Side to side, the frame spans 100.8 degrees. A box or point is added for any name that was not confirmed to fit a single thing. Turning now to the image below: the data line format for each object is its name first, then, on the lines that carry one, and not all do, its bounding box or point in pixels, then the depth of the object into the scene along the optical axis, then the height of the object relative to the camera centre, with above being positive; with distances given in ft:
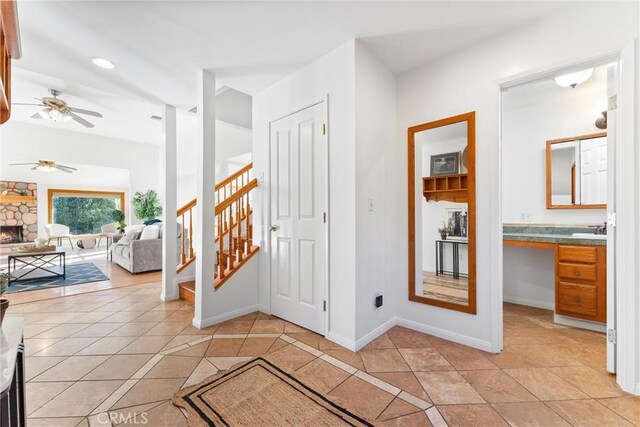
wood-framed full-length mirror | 7.36 -0.07
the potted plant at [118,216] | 23.95 -0.27
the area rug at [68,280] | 12.85 -3.56
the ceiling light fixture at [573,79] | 7.63 +3.84
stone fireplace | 23.03 +0.34
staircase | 9.38 -1.50
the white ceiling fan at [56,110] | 12.24 +4.93
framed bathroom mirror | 9.15 +1.36
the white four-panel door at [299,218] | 8.04 -0.19
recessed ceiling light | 8.26 +4.81
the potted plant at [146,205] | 23.03 +0.68
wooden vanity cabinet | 7.84 -2.23
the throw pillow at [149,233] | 16.06 -1.23
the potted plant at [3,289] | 3.09 -0.93
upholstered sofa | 15.57 -2.40
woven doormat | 4.61 -3.63
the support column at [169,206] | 11.21 +0.29
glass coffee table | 13.76 -3.32
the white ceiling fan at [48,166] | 17.73 +3.31
